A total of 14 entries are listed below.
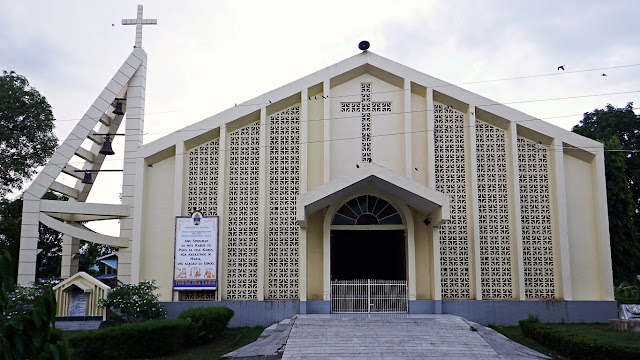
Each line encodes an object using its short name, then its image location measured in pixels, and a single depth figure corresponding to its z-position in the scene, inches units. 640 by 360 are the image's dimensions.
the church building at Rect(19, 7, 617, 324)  660.7
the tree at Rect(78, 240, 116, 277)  1425.9
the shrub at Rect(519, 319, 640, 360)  432.1
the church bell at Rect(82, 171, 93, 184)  740.6
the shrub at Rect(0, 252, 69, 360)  135.4
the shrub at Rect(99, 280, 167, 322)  591.2
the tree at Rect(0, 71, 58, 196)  891.7
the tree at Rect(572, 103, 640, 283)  935.7
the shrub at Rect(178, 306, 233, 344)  546.9
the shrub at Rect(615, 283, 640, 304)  897.5
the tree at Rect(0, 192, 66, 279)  1007.6
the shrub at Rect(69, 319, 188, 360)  483.2
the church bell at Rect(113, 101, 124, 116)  762.2
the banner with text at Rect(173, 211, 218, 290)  655.8
